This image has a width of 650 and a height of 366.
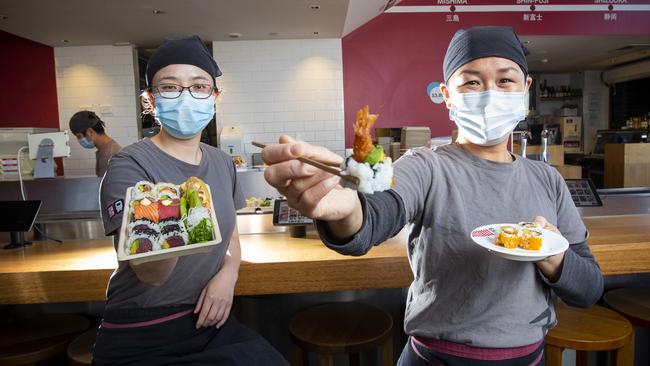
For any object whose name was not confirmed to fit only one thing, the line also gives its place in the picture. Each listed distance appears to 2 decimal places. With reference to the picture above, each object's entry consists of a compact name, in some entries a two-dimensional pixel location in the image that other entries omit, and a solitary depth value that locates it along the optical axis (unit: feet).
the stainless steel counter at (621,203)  7.88
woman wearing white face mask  3.58
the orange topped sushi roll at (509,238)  3.29
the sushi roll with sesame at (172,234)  3.59
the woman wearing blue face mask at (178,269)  4.27
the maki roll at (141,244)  3.48
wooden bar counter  5.51
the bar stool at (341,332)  5.63
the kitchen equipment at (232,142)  21.79
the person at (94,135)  13.08
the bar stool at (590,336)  5.56
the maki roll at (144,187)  3.86
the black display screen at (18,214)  6.53
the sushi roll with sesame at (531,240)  3.36
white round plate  3.25
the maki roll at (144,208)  3.66
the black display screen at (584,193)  7.23
